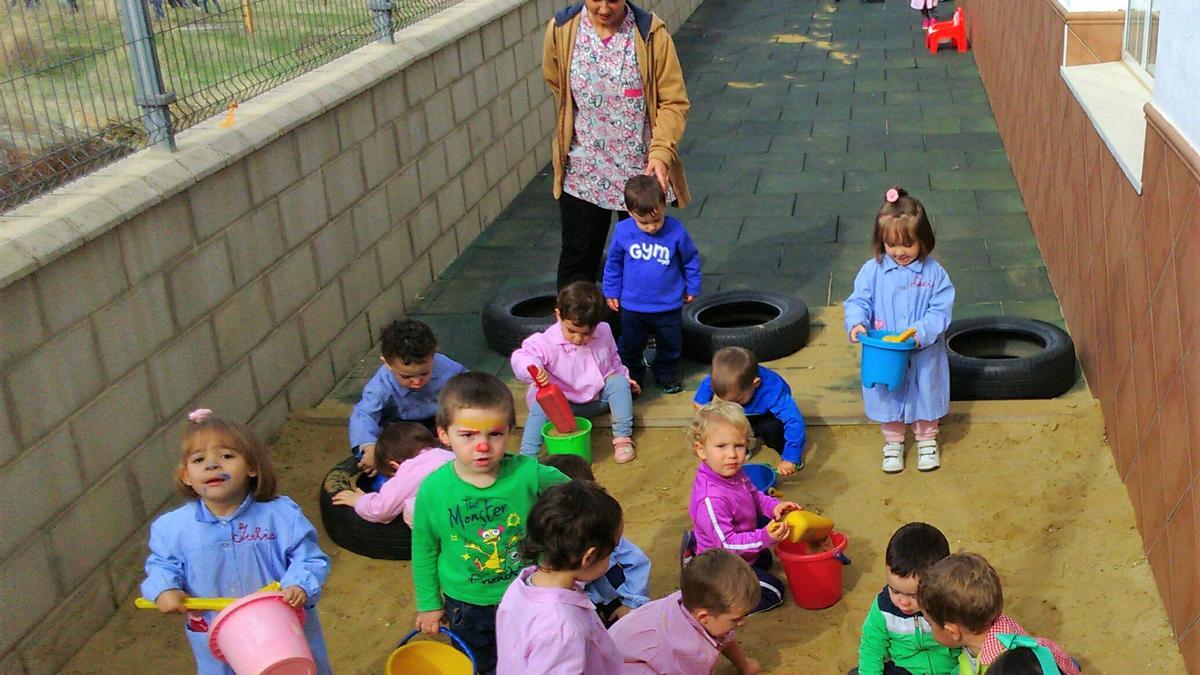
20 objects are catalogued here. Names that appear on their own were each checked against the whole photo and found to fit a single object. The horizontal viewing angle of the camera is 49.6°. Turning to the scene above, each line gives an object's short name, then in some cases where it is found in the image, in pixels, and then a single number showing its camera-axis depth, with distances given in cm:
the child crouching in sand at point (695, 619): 398
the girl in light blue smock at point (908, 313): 553
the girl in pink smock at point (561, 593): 335
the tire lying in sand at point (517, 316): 706
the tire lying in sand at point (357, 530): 540
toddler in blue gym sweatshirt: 635
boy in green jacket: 403
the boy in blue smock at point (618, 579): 456
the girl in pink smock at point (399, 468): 489
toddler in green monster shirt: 386
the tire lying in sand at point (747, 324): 679
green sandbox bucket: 588
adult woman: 676
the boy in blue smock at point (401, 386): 564
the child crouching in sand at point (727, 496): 468
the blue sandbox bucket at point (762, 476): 539
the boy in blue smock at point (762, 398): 548
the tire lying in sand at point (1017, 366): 613
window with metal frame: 704
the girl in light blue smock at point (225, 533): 371
